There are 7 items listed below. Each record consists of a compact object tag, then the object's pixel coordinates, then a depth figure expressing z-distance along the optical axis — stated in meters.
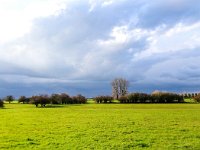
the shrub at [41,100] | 48.27
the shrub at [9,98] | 67.98
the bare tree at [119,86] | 77.03
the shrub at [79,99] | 59.38
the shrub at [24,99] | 62.77
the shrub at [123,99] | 58.56
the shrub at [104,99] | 60.76
